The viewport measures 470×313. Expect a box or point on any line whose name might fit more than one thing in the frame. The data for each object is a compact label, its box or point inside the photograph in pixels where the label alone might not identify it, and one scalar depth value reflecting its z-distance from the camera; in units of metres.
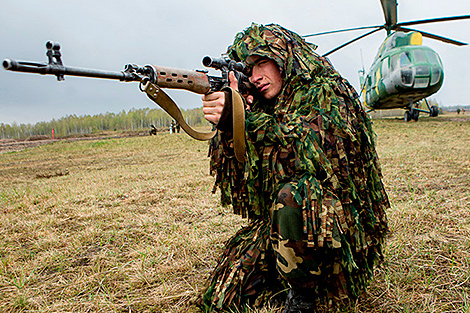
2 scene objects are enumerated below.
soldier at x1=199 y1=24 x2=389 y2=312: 1.53
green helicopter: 11.91
